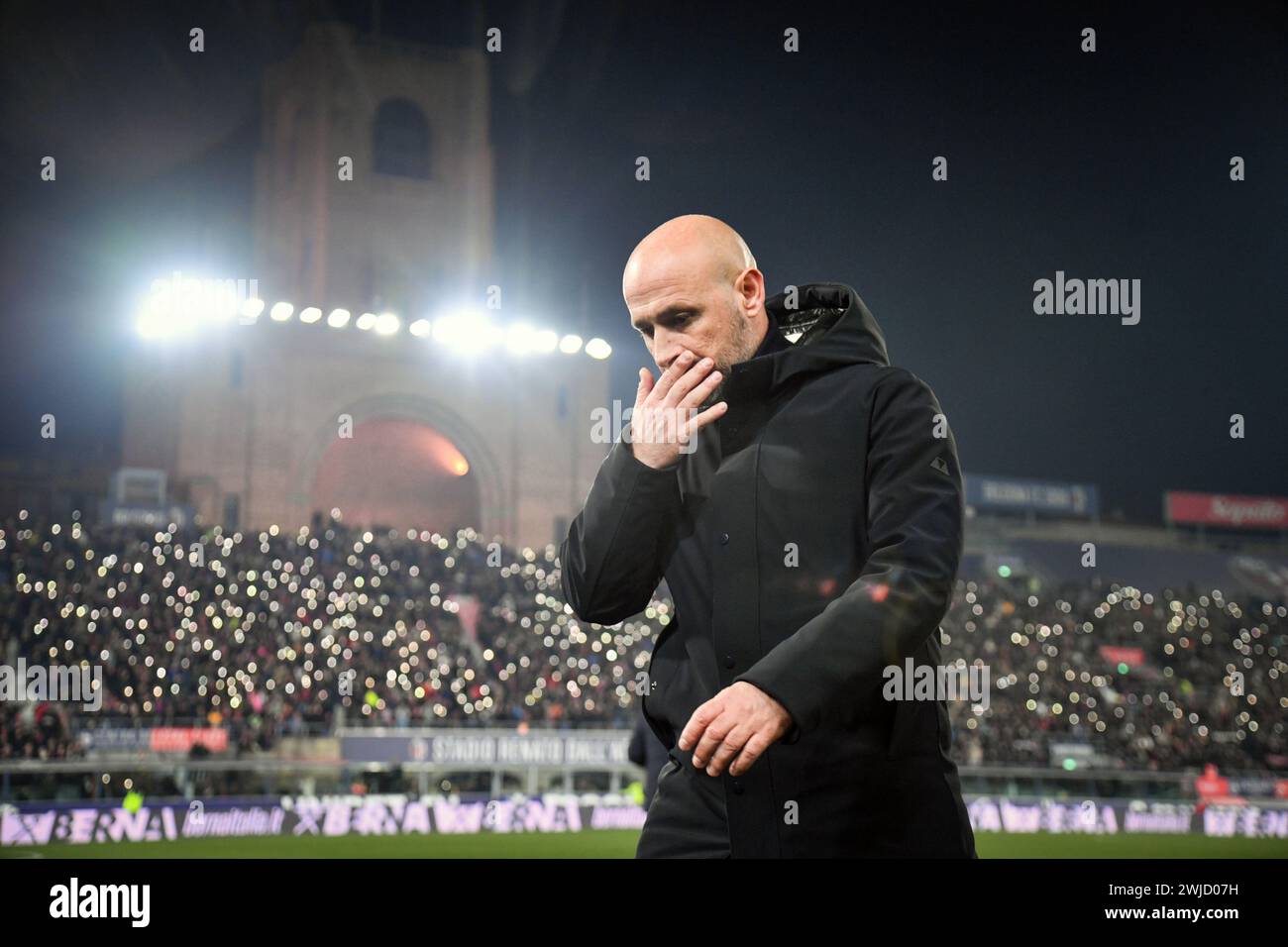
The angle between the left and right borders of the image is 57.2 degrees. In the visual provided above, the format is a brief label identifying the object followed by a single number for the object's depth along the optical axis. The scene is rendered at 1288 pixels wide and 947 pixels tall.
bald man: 2.09
